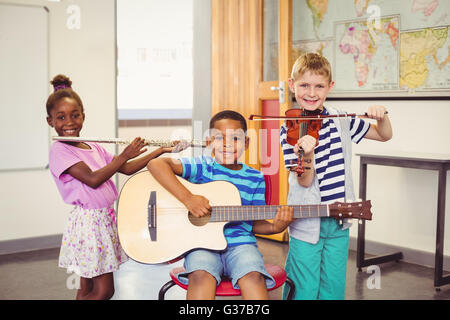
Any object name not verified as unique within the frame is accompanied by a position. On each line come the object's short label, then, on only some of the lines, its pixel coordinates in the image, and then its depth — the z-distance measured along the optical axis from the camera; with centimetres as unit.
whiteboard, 369
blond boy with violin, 168
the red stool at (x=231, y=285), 161
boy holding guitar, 158
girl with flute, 191
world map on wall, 330
